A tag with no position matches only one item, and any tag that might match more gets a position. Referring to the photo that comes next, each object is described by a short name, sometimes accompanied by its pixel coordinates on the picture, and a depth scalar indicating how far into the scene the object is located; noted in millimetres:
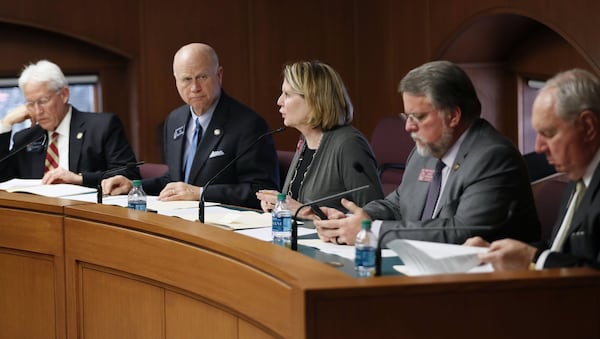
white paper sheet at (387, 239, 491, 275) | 4130
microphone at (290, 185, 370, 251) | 4989
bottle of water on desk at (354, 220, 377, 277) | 4399
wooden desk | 3740
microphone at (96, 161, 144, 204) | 6783
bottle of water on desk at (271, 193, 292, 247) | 5437
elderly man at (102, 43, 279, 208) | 7522
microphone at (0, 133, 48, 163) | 8441
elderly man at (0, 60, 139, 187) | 8544
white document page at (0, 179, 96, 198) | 7346
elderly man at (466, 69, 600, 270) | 4142
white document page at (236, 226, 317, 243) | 5564
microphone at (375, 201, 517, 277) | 4109
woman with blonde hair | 6584
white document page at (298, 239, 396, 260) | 4923
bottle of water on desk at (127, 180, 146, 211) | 6499
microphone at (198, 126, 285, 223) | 6018
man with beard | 5080
